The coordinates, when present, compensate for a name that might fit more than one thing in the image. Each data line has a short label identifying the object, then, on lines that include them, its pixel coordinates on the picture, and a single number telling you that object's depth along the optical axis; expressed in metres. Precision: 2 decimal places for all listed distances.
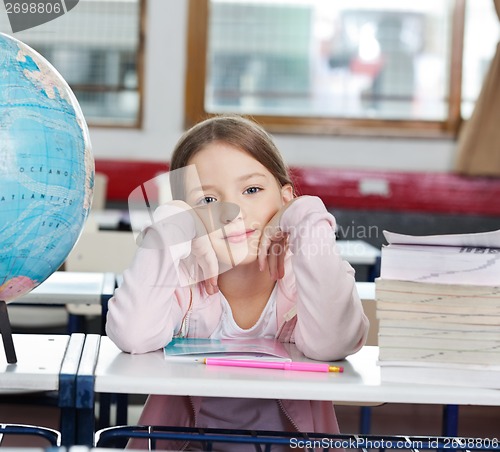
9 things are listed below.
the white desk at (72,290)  2.14
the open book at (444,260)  1.69
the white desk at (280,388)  1.63
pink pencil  1.72
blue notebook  1.75
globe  1.70
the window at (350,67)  4.97
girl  1.81
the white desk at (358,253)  2.80
